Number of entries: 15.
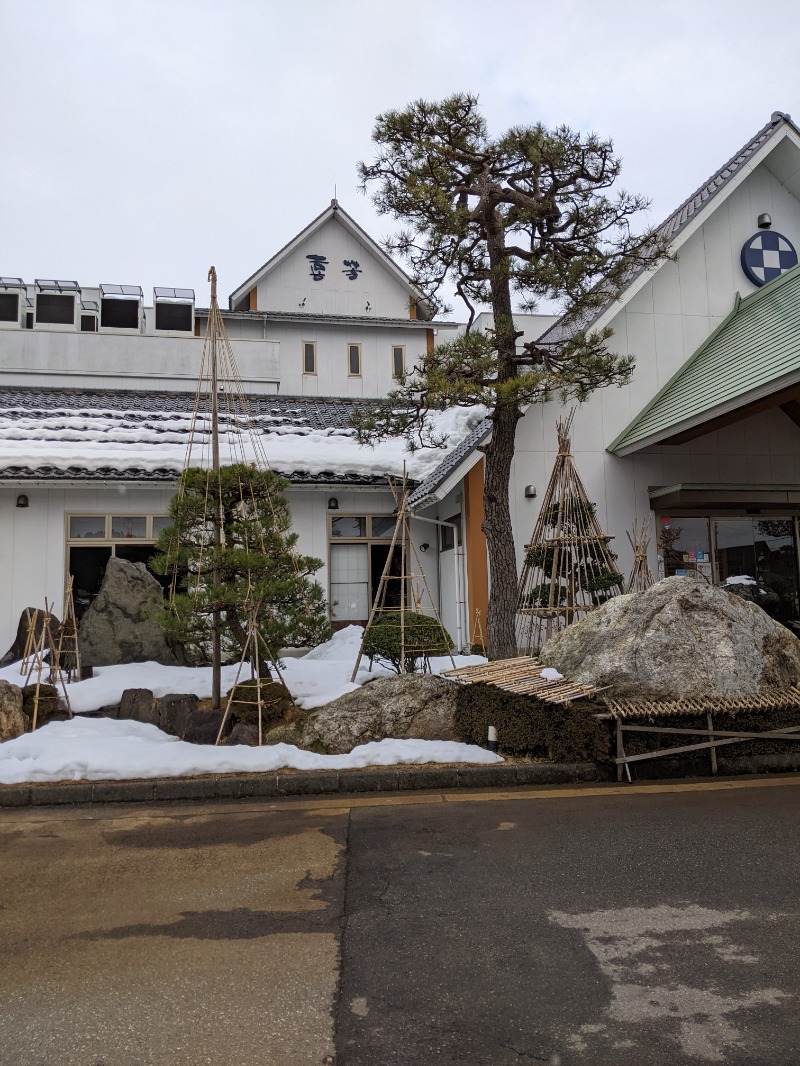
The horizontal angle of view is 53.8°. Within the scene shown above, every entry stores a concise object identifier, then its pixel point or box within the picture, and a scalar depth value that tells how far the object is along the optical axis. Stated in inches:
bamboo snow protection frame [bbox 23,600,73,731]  316.0
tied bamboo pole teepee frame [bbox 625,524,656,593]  427.8
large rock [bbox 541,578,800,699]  271.7
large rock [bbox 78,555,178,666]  403.2
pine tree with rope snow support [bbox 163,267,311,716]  312.5
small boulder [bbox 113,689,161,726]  322.3
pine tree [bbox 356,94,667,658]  358.0
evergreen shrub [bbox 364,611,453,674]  347.9
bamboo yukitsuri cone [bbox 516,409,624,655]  398.6
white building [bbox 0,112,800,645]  454.3
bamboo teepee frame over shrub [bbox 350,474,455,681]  346.9
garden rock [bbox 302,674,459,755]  287.3
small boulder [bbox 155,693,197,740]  309.0
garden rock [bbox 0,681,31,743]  295.6
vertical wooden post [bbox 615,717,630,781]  259.9
